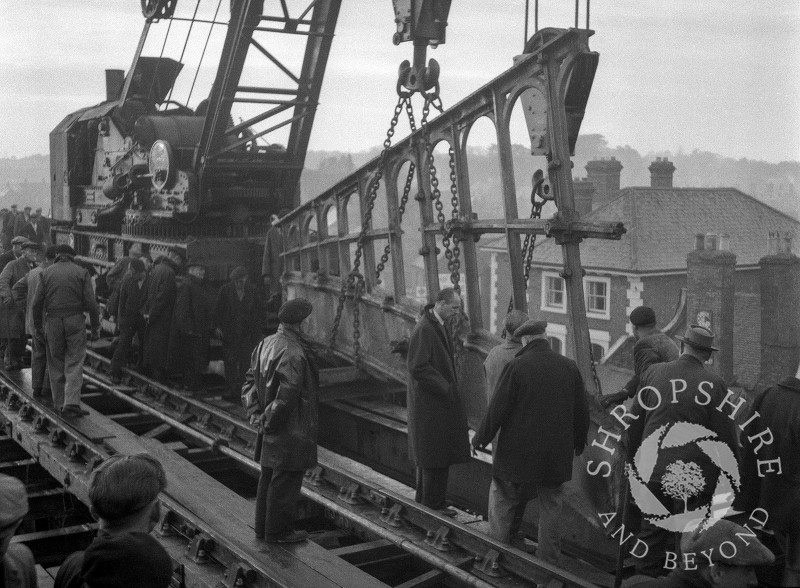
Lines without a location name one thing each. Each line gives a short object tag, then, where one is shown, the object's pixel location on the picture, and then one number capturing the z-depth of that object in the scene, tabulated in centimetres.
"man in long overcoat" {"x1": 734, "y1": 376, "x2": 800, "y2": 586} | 494
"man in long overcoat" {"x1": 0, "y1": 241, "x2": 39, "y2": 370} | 1130
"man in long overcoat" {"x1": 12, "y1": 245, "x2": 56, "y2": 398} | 961
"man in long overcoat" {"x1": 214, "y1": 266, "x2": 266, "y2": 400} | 1099
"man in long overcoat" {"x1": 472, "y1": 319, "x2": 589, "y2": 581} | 555
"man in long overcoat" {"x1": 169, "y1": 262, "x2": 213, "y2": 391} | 1090
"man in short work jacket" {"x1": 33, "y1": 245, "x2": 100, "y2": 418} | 918
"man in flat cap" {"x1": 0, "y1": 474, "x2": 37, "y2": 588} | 291
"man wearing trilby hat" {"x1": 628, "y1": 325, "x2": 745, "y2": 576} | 500
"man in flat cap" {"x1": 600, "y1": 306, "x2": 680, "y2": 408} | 591
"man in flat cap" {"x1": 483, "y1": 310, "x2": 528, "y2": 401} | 607
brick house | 1775
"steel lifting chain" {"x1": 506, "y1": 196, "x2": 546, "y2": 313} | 660
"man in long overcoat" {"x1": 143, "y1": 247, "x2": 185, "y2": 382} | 1105
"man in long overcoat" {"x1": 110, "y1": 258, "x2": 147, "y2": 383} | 1138
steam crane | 1118
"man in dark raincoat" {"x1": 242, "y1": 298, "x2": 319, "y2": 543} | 569
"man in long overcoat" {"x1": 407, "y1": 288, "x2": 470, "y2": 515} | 654
